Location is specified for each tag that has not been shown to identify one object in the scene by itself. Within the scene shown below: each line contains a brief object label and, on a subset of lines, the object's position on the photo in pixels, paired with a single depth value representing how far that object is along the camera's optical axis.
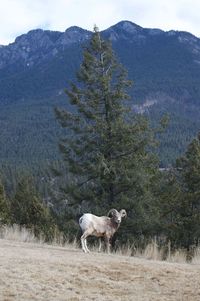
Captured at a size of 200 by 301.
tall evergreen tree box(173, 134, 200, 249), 27.80
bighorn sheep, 13.11
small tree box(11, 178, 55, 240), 43.03
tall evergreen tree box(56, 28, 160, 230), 21.41
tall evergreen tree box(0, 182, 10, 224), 42.19
